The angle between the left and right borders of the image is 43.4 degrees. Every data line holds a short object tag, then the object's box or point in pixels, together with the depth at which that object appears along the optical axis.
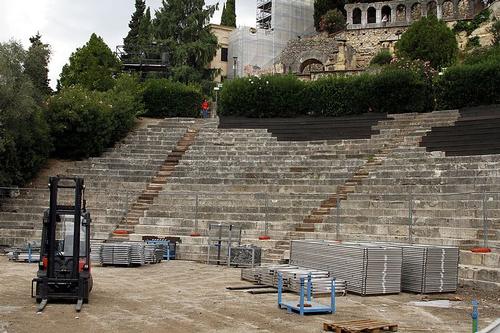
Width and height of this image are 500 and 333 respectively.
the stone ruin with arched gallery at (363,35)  52.38
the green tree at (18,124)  24.52
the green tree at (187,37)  48.50
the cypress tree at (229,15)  66.00
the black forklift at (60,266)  11.84
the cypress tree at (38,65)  27.25
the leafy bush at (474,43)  46.00
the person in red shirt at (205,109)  37.61
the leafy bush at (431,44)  41.22
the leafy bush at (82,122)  28.64
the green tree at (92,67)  37.91
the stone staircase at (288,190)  19.67
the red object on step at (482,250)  16.28
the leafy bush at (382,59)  45.31
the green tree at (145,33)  48.91
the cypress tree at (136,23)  58.22
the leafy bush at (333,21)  55.72
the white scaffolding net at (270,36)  57.56
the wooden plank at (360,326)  9.86
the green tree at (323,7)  59.50
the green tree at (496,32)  42.56
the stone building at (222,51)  58.55
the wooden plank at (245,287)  14.63
